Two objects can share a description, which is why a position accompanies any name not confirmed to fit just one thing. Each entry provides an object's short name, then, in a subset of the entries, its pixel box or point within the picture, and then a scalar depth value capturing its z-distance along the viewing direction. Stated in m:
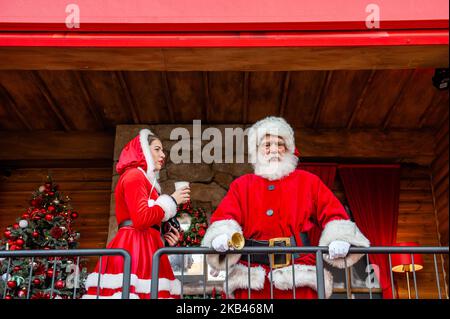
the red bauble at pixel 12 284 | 5.21
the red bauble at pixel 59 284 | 5.25
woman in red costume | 3.84
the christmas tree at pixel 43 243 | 5.30
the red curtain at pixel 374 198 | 6.91
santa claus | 3.74
